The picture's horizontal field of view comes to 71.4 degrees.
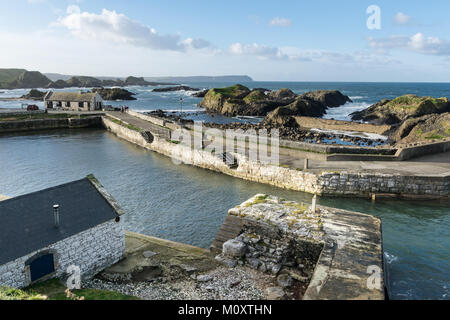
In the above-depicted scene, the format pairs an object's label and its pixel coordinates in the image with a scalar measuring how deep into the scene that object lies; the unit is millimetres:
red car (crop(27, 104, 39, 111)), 61844
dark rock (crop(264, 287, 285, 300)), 10672
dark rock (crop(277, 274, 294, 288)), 11438
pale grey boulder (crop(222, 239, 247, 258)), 13336
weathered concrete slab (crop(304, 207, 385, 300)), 9477
